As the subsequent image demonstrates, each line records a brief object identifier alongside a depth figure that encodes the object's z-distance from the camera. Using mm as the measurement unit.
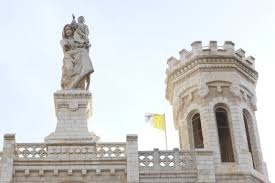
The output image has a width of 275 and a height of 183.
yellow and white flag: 37844
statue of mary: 34172
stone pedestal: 31125
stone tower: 32281
